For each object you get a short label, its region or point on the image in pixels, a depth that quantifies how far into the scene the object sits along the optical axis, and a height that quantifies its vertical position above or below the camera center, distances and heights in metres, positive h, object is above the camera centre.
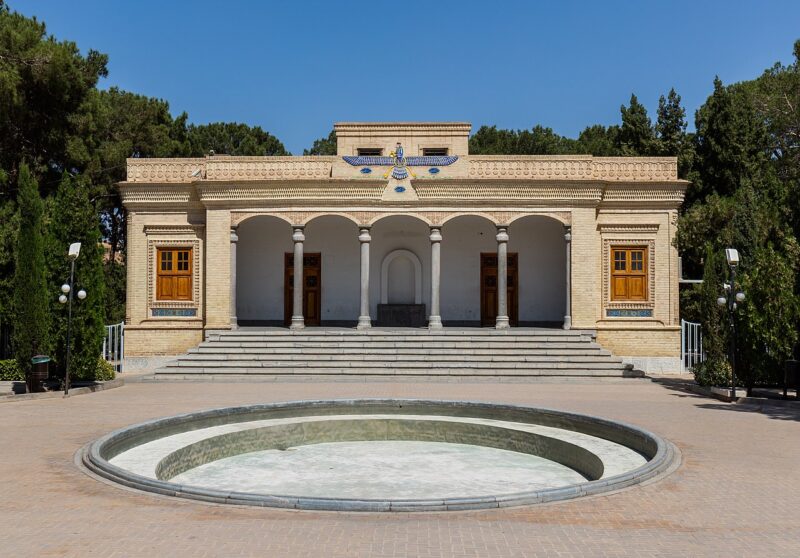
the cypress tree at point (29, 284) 18.00 +0.35
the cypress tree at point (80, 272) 18.48 +0.70
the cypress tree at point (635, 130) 36.91 +8.91
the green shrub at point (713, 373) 17.69 -1.83
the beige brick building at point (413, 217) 23.69 +2.80
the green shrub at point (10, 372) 20.41 -2.14
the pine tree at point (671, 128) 35.66 +8.93
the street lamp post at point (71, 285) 17.65 +0.32
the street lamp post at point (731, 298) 16.91 +0.05
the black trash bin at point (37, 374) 17.41 -1.87
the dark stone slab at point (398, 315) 26.48 -0.62
